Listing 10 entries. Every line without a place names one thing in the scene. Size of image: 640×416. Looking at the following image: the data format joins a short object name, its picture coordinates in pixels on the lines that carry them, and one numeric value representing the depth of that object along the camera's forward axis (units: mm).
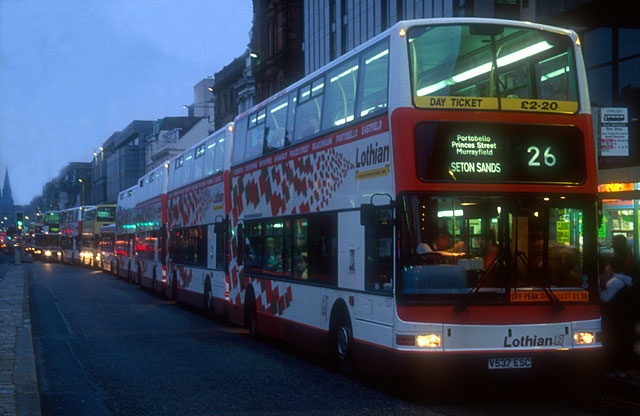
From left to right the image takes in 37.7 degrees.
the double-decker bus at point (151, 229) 30734
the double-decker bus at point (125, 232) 40062
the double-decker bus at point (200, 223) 21125
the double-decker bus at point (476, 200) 10172
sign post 14703
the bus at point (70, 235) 74875
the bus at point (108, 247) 50344
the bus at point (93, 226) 67188
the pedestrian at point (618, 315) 11367
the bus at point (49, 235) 91250
